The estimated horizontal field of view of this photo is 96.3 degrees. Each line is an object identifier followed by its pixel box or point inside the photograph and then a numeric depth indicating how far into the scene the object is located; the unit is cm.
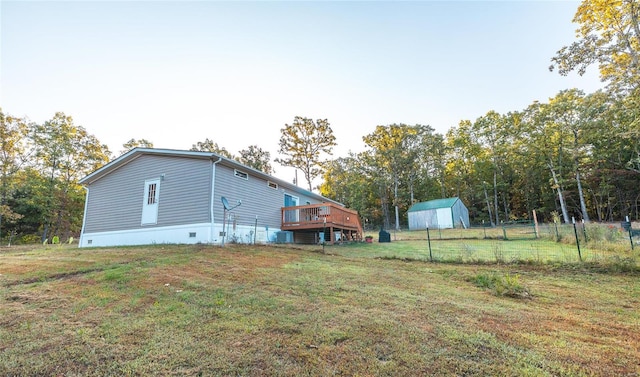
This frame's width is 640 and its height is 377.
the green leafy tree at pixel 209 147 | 3022
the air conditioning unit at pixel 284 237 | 1359
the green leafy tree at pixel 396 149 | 3406
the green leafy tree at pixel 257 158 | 3080
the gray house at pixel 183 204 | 1041
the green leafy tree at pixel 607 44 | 1045
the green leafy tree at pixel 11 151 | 1842
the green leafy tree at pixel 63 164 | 2103
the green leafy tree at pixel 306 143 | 2891
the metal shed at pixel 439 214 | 2723
